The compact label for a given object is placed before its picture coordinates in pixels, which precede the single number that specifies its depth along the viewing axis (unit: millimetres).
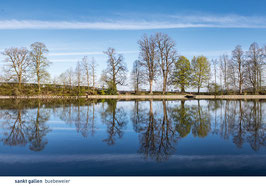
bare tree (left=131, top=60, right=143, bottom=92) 53231
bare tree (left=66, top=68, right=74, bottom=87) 52094
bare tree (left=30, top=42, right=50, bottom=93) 41406
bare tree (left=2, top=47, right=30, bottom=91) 41500
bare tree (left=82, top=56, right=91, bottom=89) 49688
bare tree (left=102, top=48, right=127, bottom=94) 46125
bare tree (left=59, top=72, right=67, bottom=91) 51803
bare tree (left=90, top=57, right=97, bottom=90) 49469
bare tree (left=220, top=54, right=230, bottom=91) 50562
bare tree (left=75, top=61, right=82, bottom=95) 49844
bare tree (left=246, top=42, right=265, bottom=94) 45000
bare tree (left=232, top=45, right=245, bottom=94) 46625
